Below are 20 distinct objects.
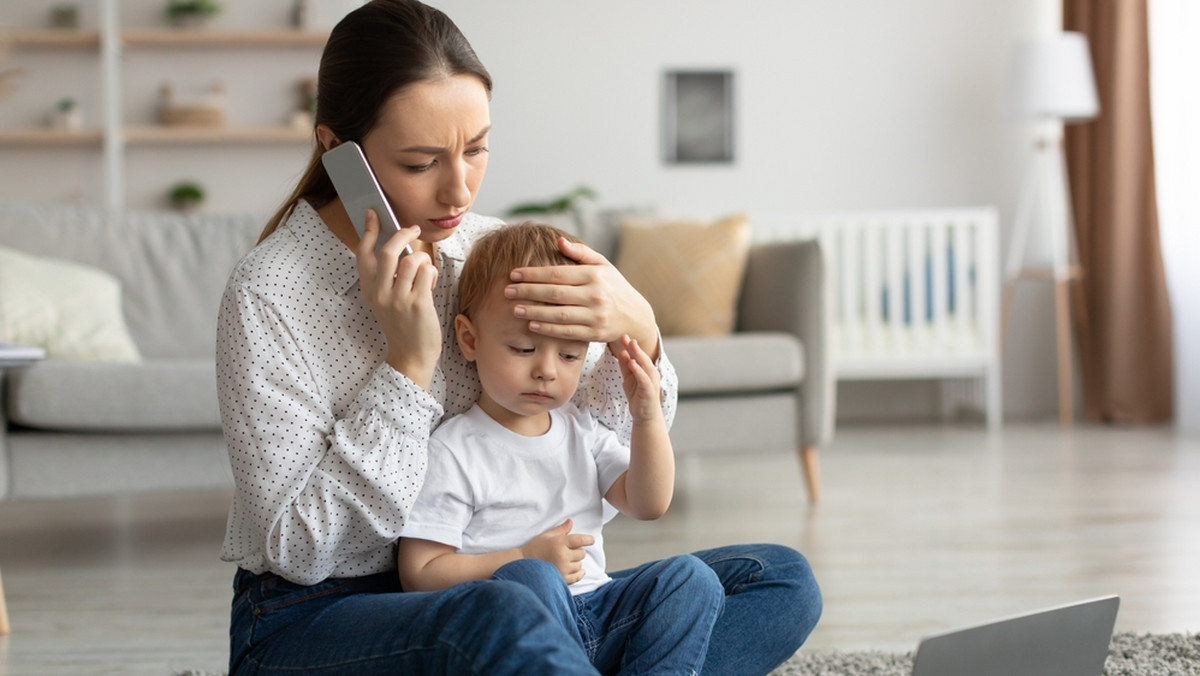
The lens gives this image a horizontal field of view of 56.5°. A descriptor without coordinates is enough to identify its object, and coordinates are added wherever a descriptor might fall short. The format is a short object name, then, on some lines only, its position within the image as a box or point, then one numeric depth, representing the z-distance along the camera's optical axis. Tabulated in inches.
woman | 38.3
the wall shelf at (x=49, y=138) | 174.2
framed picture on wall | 189.0
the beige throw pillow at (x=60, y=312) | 99.0
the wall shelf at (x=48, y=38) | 175.6
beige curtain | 173.2
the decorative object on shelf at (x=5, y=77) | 166.9
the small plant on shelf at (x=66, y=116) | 178.1
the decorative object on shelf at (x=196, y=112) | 179.0
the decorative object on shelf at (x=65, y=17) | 178.5
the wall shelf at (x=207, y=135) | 176.6
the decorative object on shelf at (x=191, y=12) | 177.3
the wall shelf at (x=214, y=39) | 177.0
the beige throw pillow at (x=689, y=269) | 118.3
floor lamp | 169.5
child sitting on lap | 39.9
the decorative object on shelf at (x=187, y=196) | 179.9
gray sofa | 87.7
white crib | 173.3
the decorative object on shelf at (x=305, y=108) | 181.2
